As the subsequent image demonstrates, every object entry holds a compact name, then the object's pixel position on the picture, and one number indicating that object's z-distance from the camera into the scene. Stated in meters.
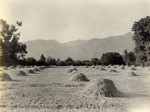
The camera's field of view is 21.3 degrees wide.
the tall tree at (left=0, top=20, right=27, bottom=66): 61.39
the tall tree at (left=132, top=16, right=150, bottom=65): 67.75
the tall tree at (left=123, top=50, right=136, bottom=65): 120.31
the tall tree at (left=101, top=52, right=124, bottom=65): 102.69
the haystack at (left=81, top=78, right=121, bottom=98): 20.42
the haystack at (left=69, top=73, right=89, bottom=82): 31.50
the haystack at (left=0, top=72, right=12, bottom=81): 31.30
